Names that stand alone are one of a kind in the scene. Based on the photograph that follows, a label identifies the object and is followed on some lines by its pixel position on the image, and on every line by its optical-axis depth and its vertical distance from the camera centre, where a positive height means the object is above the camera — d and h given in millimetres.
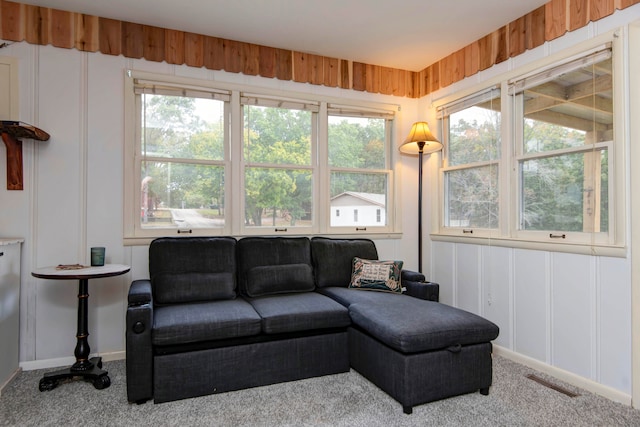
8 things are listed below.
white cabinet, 2465 -646
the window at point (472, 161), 3336 +495
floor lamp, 3703 +697
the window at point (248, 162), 3203 +483
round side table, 2418 -877
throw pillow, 3244 -541
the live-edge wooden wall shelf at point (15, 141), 2545 +516
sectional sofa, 2248 -735
